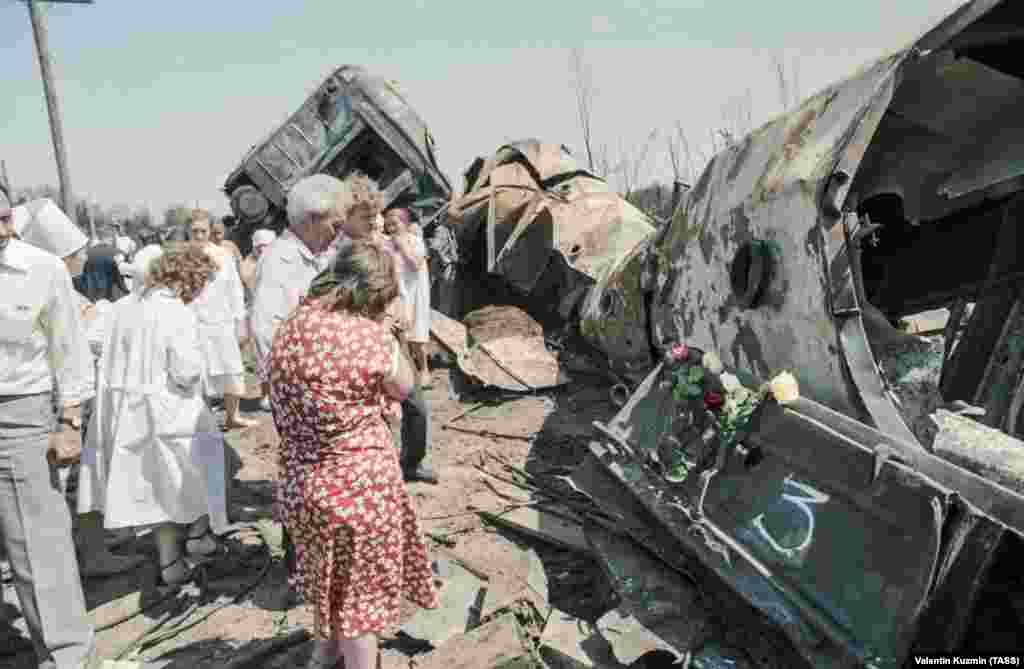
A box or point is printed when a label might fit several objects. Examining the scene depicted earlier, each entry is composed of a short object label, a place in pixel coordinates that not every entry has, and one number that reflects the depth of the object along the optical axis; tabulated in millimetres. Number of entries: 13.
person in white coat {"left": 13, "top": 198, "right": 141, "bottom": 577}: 3875
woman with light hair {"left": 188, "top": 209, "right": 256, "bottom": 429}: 5105
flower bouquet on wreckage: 3047
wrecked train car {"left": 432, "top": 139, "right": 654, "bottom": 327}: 8008
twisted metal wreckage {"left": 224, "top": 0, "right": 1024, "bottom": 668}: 2137
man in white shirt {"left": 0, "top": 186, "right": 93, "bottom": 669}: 2930
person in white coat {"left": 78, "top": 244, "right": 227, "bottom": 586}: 3572
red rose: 3193
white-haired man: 3617
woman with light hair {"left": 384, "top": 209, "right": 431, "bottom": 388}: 5219
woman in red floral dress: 2486
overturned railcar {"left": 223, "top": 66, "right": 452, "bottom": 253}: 10203
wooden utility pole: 13398
